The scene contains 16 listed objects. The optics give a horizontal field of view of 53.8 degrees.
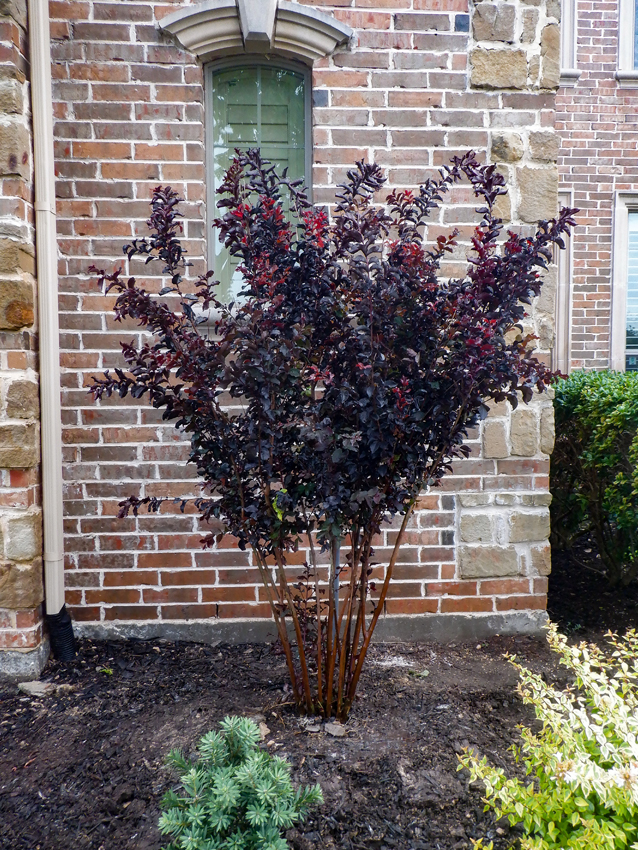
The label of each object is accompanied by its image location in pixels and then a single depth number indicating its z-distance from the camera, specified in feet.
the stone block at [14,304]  8.98
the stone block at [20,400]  9.09
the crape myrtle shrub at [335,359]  6.54
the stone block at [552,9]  10.21
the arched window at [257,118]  10.69
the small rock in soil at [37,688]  8.98
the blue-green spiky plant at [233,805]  4.98
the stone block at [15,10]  8.82
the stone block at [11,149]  8.95
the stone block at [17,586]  9.23
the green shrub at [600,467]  11.61
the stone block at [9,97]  8.91
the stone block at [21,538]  9.18
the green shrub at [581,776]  4.70
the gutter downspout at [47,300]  9.24
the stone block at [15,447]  9.07
